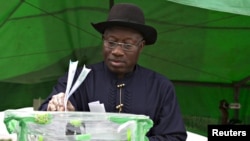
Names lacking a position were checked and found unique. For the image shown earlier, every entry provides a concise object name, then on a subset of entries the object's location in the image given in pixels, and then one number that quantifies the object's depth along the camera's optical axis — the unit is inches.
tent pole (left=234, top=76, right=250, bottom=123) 258.7
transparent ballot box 115.1
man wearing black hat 128.5
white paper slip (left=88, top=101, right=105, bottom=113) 126.9
